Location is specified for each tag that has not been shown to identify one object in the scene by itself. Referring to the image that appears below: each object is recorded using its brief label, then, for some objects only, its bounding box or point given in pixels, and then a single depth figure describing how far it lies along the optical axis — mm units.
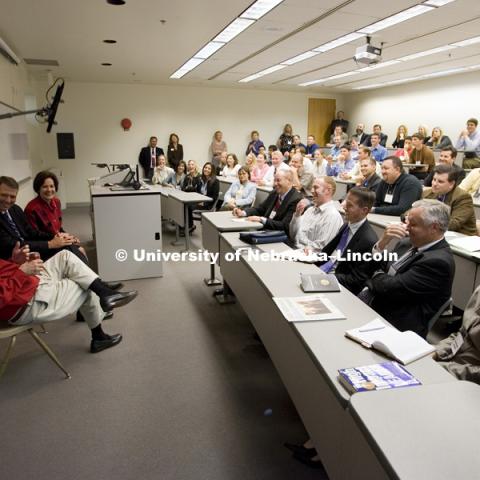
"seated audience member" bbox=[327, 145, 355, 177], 7211
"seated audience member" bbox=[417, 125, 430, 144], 9352
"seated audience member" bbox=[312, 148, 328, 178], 7293
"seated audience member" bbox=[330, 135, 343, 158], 8833
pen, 1557
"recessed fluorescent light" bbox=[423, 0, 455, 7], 4094
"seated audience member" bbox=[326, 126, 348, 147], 9881
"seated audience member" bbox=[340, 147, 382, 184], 6255
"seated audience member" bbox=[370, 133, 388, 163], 8083
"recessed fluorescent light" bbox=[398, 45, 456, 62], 6305
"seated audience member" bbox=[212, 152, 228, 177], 8705
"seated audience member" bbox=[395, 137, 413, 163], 7894
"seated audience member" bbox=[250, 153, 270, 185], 6547
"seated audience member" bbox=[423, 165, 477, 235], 3328
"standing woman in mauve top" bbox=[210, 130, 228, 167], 10914
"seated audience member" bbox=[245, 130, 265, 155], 11055
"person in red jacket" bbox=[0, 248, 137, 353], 2230
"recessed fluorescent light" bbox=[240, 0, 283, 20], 4105
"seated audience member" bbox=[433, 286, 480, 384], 1454
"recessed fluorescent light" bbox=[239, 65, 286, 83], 7785
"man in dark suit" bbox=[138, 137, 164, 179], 10180
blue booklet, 1189
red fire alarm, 10047
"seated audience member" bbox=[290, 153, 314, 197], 5668
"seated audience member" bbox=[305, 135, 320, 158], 10131
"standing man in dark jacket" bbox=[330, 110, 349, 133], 12009
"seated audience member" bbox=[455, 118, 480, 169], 8039
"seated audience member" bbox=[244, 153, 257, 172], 7259
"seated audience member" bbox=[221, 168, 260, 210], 5230
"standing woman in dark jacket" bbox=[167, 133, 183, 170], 10445
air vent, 6867
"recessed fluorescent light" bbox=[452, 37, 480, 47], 5785
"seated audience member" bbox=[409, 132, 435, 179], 7359
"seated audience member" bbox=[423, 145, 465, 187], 4816
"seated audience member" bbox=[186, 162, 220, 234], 5992
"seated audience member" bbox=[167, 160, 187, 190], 7086
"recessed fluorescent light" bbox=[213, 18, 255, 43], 4755
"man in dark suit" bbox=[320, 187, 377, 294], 2381
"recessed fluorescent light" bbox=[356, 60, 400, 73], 7461
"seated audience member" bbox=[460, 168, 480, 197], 4531
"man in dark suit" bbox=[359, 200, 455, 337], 1870
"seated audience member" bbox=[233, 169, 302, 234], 3514
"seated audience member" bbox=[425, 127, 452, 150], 8936
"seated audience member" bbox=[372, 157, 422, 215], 3922
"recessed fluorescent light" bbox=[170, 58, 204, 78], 7098
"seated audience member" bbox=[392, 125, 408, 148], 9854
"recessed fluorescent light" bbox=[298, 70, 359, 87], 8602
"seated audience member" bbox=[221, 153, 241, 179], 7713
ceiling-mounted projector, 5301
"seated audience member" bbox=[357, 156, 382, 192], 4469
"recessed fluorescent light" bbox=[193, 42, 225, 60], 5887
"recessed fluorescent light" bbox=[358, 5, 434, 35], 4352
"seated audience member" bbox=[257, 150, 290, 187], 6144
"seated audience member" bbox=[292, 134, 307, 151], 10974
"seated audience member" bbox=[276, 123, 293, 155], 11258
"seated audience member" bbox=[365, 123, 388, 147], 10461
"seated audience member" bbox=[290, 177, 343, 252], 2965
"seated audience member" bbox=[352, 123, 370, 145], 10550
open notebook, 1384
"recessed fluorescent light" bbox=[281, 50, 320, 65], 6540
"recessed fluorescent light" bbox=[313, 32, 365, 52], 5428
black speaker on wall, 9617
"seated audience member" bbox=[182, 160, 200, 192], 6486
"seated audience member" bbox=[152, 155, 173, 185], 7188
